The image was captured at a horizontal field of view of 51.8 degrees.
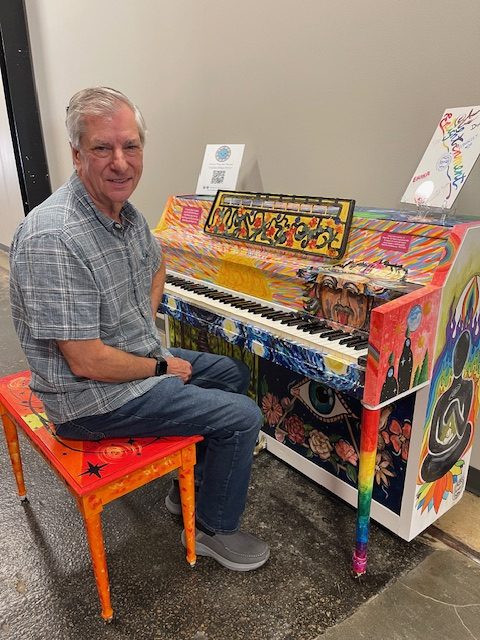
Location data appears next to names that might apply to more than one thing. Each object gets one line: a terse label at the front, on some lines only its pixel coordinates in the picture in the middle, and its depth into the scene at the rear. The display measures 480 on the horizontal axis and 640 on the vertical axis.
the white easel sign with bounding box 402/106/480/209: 1.48
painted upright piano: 1.34
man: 1.20
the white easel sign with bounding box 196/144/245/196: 2.31
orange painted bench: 1.27
